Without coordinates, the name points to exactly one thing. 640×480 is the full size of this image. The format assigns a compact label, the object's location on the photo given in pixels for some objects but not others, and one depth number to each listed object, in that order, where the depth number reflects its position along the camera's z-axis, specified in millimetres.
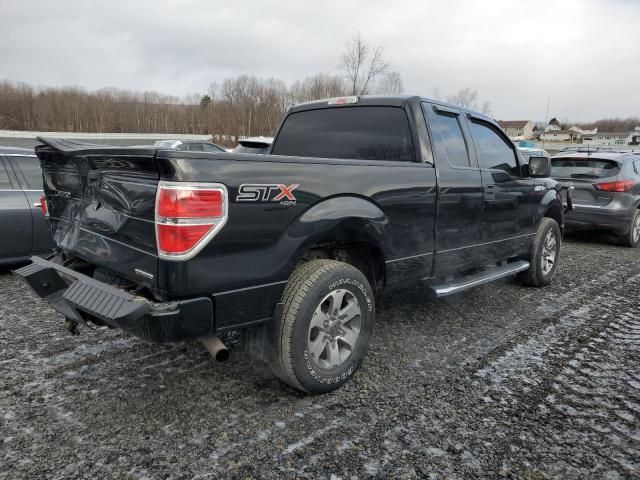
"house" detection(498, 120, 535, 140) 115250
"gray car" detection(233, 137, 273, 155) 12539
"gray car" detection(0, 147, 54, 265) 4984
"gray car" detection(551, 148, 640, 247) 7902
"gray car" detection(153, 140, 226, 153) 15926
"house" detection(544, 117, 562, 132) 130087
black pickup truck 2246
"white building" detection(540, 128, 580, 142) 110981
